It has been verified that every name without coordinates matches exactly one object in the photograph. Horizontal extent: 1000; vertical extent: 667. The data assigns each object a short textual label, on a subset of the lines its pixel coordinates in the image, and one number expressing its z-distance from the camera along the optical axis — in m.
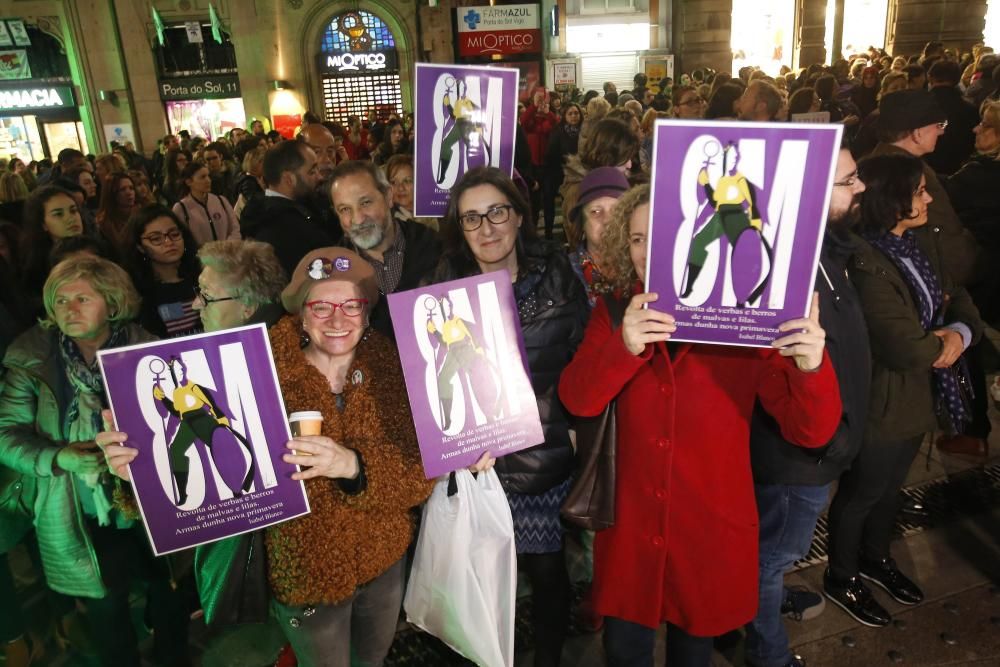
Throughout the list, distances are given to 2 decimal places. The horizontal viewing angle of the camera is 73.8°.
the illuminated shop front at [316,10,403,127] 21.72
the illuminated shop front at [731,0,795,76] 21.29
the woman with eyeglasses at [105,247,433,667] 2.04
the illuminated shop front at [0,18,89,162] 20.58
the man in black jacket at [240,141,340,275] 3.81
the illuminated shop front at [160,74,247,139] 21.03
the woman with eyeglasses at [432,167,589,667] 2.40
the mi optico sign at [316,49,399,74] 21.75
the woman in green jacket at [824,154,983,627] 2.64
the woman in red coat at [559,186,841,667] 1.90
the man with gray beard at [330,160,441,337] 3.36
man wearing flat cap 3.39
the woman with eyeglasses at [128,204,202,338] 3.50
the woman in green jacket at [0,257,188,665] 2.40
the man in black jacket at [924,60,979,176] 5.87
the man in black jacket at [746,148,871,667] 2.29
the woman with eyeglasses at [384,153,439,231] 4.86
